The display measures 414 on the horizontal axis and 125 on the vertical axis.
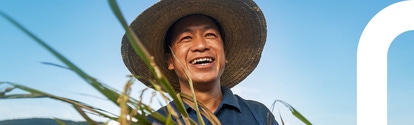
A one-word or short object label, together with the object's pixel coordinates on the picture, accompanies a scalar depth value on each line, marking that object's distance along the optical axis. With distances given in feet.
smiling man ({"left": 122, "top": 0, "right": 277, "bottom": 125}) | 7.32
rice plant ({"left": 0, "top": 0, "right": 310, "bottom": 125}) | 2.46
